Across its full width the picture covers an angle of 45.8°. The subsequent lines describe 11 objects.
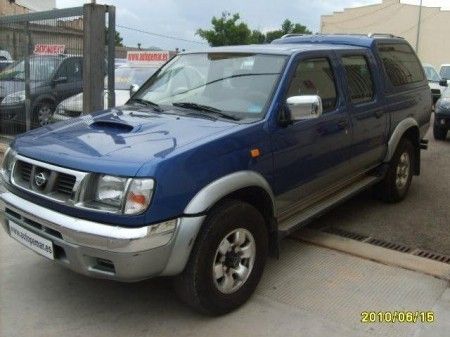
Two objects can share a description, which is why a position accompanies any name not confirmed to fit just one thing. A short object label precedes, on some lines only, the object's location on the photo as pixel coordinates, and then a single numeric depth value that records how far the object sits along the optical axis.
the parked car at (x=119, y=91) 7.57
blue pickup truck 3.08
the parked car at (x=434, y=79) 14.38
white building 45.72
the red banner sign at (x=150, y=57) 10.70
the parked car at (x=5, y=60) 8.74
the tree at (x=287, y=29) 56.67
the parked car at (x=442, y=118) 10.84
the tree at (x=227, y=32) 40.59
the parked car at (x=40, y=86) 7.57
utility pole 44.22
